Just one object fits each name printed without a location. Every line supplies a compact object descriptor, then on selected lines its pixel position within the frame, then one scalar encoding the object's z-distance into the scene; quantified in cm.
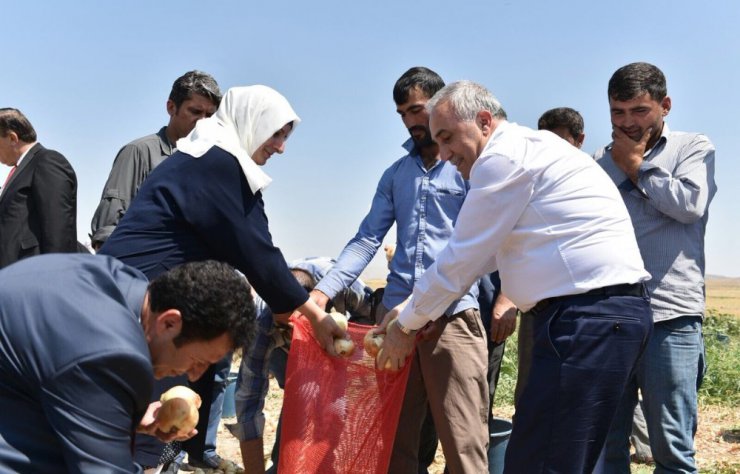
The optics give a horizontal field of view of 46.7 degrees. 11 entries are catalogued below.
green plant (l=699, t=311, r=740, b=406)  710
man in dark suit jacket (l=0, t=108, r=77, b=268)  465
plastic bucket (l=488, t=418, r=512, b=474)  453
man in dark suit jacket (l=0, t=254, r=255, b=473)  192
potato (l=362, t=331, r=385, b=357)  357
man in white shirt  271
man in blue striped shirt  342
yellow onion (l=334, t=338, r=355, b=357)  362
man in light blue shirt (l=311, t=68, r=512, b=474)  370
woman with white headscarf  298
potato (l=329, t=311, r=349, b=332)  367
